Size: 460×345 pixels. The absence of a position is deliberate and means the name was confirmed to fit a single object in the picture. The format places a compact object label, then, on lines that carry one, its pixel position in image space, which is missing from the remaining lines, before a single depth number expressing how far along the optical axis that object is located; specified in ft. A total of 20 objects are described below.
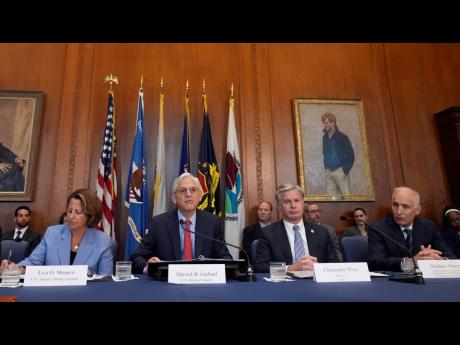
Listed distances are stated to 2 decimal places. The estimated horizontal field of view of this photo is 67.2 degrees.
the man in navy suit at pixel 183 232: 8.29
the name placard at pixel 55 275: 5.11
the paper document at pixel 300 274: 6.05
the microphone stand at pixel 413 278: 5.10
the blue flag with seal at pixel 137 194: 13.93
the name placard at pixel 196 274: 5.30
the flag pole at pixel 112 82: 15.26
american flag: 14.12
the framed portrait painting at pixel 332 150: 16.94
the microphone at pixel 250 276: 5.60
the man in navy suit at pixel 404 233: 8.15
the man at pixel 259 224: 14.79
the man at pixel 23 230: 14.21
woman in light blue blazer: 7.50
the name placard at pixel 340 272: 5.46
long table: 3.58
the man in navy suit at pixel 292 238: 8.14
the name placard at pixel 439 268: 5.93
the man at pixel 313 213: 15.49
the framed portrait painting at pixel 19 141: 15.44
